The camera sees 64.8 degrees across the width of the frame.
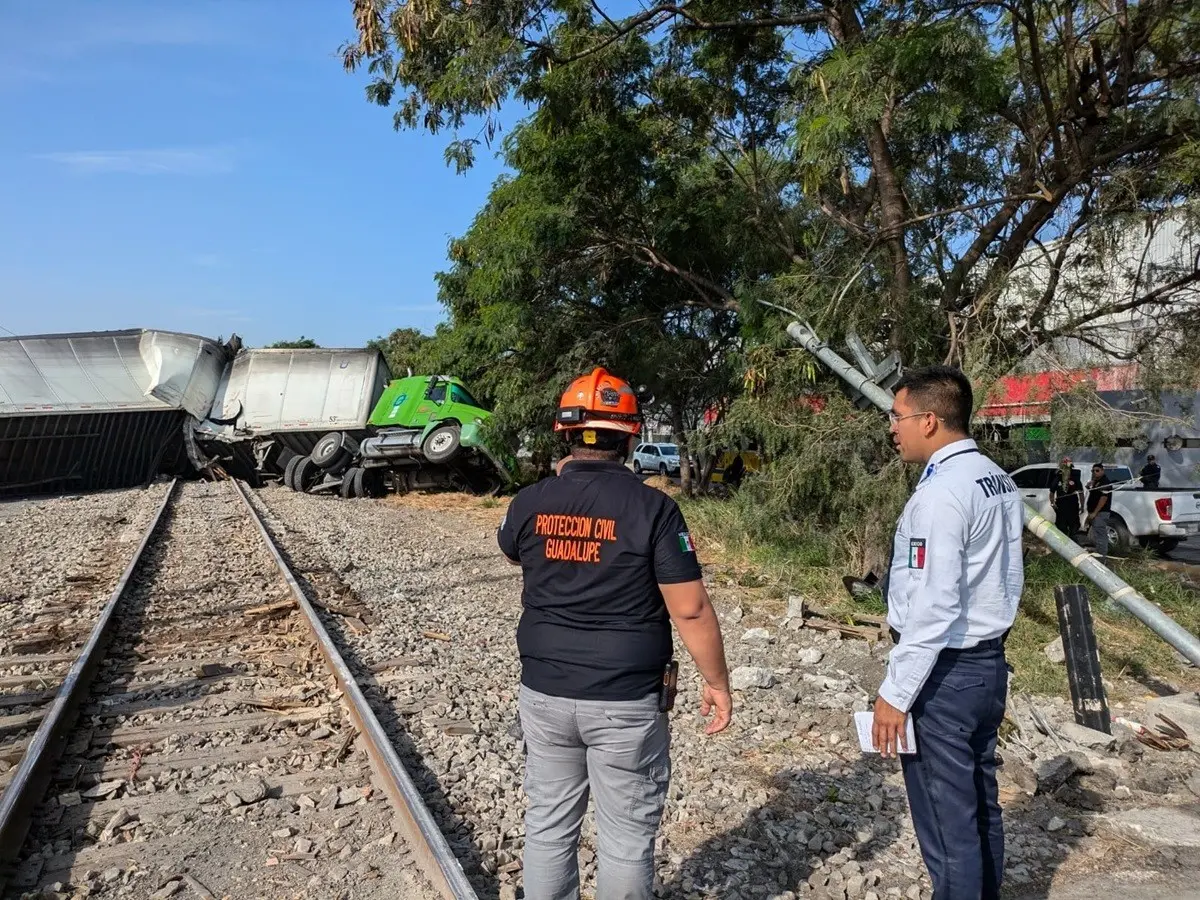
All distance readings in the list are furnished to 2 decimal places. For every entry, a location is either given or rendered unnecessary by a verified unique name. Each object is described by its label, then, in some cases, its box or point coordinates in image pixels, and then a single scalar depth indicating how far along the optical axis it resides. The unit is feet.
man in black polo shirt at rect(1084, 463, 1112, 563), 42.91
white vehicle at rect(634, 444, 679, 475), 112.88
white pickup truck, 44.45
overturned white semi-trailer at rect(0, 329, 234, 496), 64.23
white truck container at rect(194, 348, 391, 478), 72.54
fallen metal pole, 15.01
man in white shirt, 9.11
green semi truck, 62.18
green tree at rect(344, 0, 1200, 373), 24.72
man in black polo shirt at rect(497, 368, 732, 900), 8.59
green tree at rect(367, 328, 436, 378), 157.64
